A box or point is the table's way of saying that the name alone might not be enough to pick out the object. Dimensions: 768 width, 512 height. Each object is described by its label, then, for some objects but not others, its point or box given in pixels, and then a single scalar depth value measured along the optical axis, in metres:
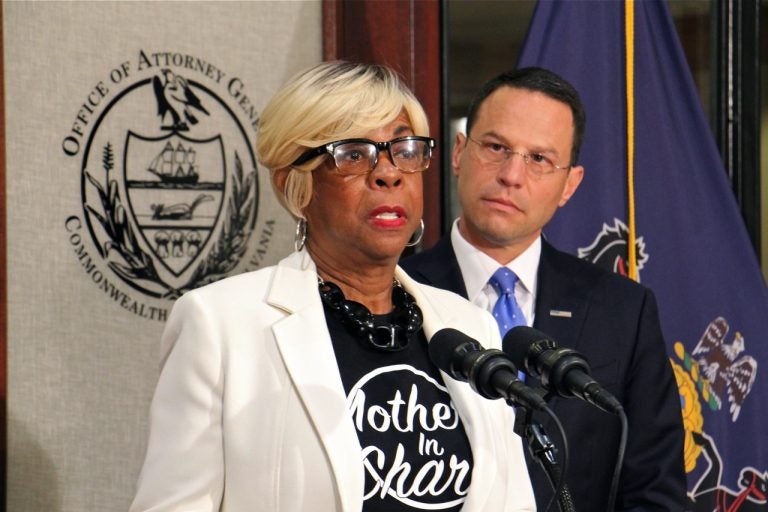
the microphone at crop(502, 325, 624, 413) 4.32
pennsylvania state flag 5.25
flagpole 5.24
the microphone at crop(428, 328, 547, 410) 4.33
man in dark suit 4.95
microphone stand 4.36
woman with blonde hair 4.50
